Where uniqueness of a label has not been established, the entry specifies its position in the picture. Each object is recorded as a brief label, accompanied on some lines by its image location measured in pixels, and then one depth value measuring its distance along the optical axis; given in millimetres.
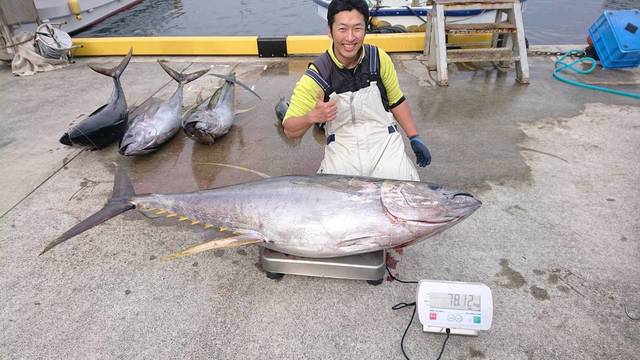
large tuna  2080
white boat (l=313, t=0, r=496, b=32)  9094
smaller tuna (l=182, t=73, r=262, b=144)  4074
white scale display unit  1950
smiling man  2537
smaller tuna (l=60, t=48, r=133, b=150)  3902
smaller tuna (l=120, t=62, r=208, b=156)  3863
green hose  4980
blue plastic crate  5316
